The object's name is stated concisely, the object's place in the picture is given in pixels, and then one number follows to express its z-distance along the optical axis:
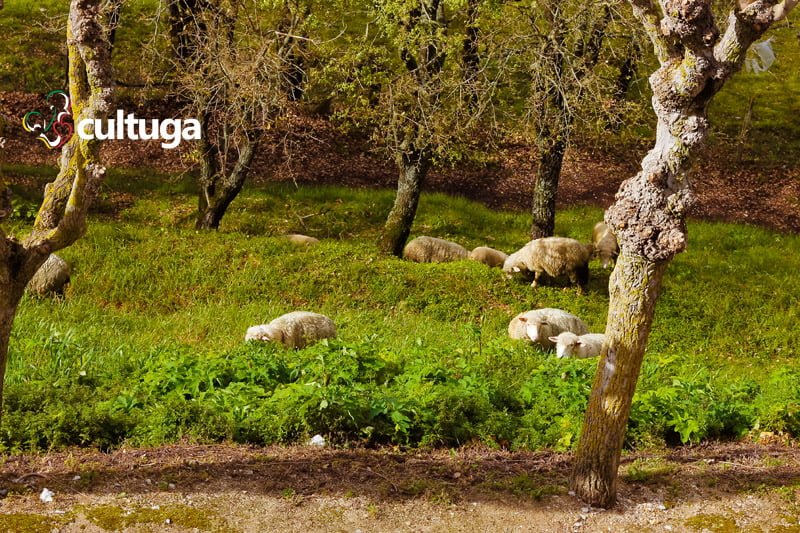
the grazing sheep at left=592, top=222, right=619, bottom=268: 17.83
